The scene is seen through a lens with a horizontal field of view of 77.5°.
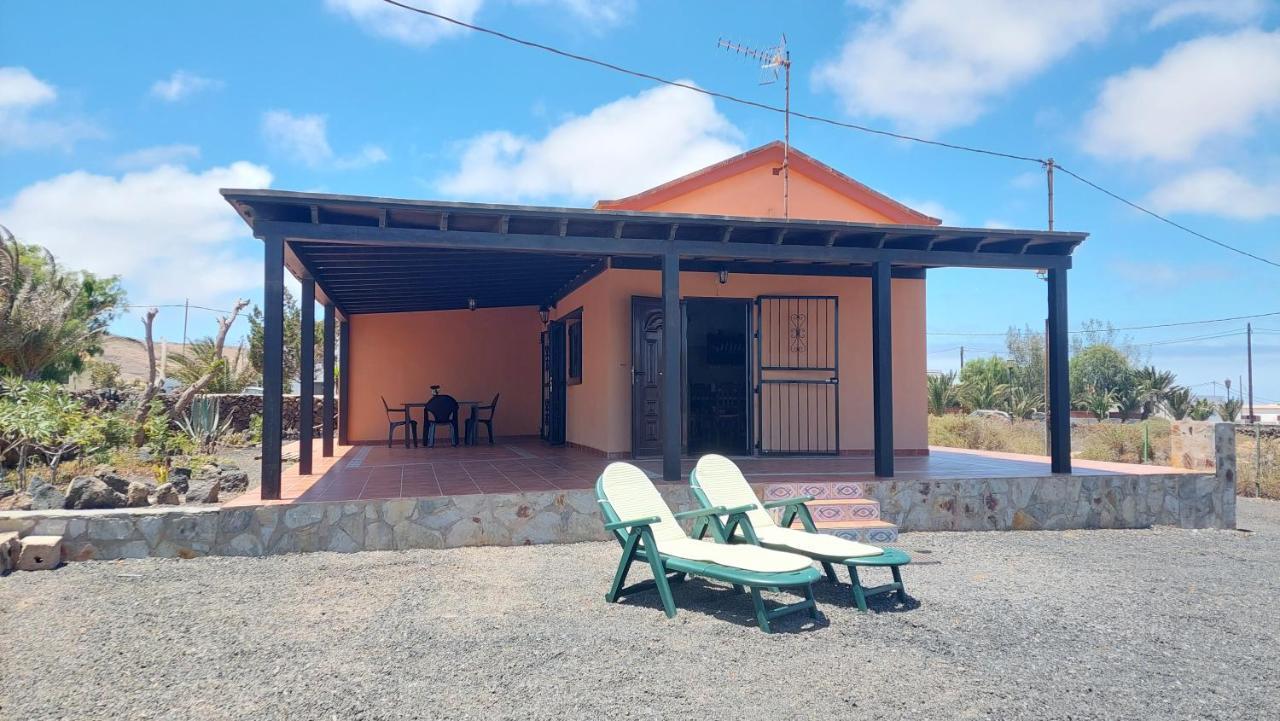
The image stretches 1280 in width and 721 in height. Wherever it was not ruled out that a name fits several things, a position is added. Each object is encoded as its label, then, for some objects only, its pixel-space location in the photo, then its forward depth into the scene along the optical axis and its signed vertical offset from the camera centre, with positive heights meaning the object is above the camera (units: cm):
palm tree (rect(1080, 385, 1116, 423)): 2231 -74
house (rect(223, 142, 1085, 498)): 658 +92
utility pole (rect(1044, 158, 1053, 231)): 1602 +416
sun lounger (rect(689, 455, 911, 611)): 444 -95
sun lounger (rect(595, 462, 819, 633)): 397 -94
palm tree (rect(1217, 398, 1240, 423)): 2167 -91
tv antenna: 1068 +434
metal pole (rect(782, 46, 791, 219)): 1086 +357
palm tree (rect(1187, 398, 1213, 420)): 2206 -94
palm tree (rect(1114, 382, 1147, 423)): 2458 -79
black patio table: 1147 -40
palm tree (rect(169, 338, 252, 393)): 1636 +24
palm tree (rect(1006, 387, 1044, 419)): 2266 -72
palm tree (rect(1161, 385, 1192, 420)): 2245 -71
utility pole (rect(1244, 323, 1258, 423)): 3238 +157
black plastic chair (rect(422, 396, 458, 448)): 1101 -42
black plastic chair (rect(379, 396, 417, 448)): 1128 -61
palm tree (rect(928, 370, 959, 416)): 2156 -39
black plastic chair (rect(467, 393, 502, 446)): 1160 -61
